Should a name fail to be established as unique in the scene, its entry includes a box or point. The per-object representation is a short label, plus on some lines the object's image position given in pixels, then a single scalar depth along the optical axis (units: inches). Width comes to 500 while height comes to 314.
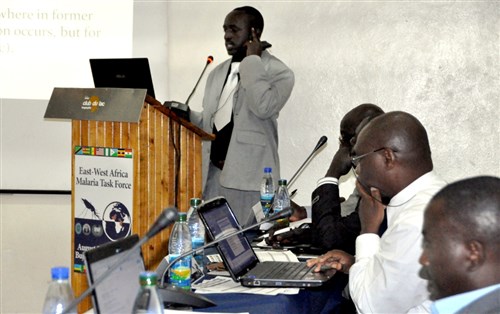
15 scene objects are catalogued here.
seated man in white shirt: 88.9
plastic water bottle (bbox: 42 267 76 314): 67.3
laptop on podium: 168.4
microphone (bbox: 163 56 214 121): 152.5
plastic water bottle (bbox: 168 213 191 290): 94.7
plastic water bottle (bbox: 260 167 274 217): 155.1
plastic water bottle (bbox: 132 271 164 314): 61.4
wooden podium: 138.1
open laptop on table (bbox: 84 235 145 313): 67.8
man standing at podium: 184.5
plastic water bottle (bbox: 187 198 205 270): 114.9
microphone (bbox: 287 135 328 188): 146.2
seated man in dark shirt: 128.3
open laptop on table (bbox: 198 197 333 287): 98.5
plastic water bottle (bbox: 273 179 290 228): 154.5
